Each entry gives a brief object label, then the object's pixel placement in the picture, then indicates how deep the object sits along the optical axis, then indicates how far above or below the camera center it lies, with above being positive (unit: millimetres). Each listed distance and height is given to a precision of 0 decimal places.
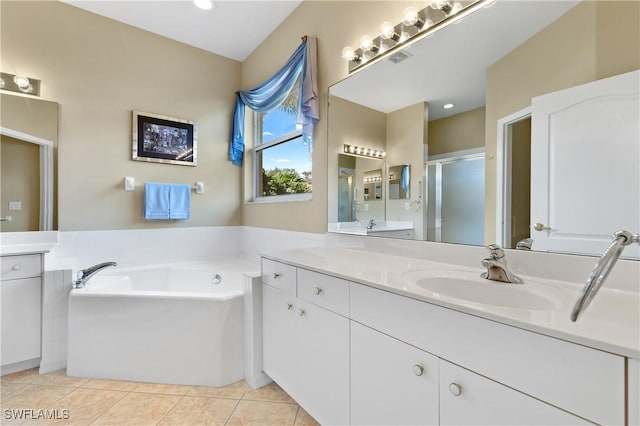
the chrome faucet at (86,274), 1904 -442
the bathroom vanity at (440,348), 577 -370
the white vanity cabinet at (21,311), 1760 -637
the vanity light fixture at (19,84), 2051 +939
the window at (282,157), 2492 +539
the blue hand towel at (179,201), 2621 +99
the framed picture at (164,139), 2521 +677
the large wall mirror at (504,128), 917 +380
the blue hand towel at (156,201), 2510 +97
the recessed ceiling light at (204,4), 2160 +1611
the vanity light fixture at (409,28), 1303 +966
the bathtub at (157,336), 1720 -772
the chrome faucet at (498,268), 991 -194
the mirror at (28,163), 2039 +355
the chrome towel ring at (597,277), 570 -131
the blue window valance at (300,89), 2039 +1042
